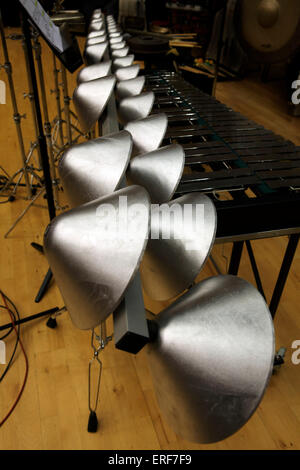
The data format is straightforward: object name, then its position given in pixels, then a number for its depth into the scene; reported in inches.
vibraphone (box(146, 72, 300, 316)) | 42.6
